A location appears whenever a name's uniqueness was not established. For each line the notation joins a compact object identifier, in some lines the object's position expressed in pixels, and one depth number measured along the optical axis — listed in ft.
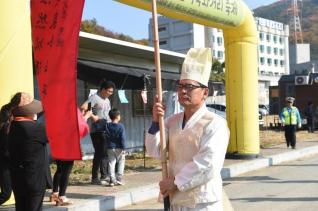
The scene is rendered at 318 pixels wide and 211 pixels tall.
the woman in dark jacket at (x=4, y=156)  20.02
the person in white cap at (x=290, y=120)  54.80
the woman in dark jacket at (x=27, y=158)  17.69
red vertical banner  20.13
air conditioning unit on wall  97.54
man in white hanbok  11.57
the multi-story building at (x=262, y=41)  346.13
